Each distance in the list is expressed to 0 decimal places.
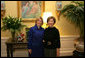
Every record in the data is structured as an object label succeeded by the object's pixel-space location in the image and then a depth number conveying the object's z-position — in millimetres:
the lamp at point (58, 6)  2476
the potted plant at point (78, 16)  2173
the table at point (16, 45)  1995
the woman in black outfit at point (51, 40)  1534
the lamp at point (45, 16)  2243
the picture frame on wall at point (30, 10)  2397
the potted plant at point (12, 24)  2039
